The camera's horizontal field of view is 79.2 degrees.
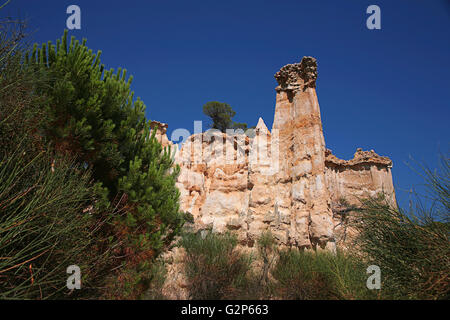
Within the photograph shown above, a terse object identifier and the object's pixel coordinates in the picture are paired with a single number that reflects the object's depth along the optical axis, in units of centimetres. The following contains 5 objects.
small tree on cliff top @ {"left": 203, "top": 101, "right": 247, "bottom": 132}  3153
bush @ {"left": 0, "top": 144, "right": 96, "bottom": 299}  347
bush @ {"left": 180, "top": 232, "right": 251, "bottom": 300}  723
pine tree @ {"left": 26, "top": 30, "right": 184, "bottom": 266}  631
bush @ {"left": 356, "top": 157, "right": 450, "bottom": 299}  388
